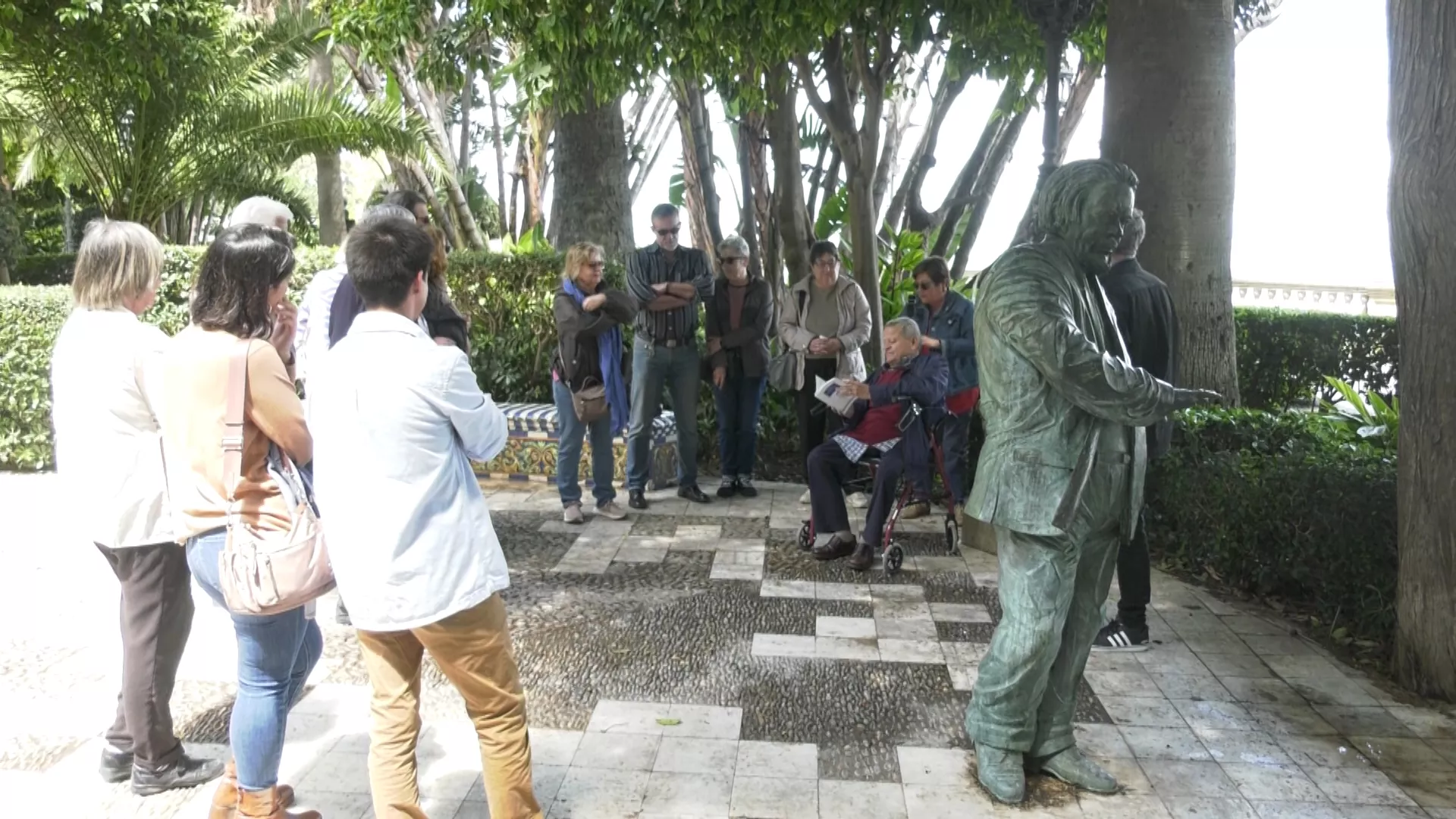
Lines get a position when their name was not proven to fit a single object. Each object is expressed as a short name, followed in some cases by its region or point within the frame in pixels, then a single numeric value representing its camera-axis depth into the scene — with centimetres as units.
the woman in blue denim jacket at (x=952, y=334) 655
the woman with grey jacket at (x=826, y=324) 722
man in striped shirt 717
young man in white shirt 251
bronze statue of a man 309
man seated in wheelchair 585
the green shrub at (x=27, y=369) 786
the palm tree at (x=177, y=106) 1038
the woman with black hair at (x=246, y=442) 271
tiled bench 786
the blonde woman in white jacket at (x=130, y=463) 316
